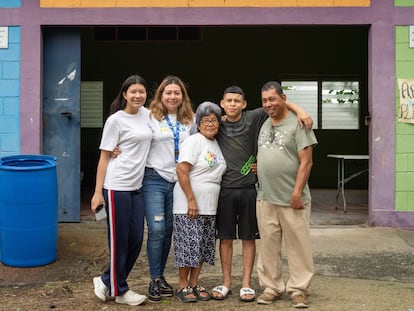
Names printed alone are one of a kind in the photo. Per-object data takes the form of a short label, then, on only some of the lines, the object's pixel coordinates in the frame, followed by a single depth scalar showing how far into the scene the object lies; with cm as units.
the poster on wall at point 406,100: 672
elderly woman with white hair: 401
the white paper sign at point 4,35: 673
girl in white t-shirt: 400
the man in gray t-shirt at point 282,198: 397
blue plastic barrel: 499
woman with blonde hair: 413
